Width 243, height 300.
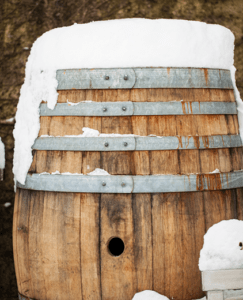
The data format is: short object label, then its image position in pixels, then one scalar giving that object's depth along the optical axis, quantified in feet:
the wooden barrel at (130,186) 7.08
